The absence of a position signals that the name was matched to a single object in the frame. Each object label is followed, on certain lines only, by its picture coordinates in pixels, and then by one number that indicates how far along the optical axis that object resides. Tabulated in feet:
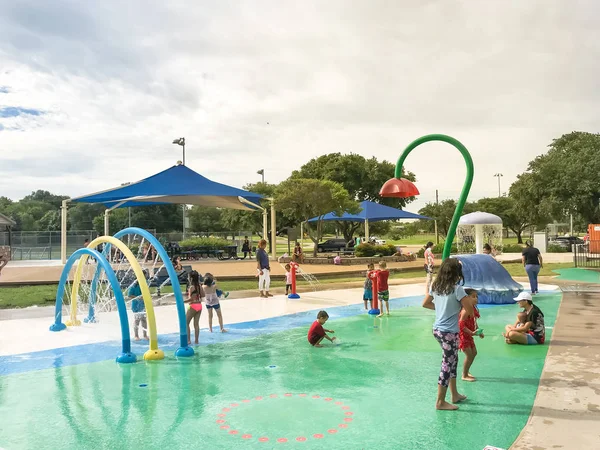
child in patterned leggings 19.44
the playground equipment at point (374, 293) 43.09
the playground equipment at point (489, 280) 49.88
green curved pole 29.84
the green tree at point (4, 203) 333.09
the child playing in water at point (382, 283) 42.15
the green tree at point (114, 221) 232.12
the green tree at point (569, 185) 118.79
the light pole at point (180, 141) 141.49
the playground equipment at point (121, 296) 28.86
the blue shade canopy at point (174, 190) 57.47
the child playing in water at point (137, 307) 32.01
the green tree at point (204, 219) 289.94
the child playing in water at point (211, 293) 33.17
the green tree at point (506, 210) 170.08
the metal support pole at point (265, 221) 95.66
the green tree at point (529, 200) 129.80
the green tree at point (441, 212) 167.12
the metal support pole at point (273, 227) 99.64
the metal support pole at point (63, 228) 86.69
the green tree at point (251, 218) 164.55
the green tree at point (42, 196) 418.92
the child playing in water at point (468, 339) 22.57
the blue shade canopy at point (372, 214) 118.11
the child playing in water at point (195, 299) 31.48
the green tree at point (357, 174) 182.39
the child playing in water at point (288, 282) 54.29
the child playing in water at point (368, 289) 43.06
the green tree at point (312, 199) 103.40
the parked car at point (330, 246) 124.46
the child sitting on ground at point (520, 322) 31.45
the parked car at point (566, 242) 132.35
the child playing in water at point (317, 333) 31.24
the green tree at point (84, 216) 261.03
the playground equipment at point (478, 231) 70.13
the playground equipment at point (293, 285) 52.90
